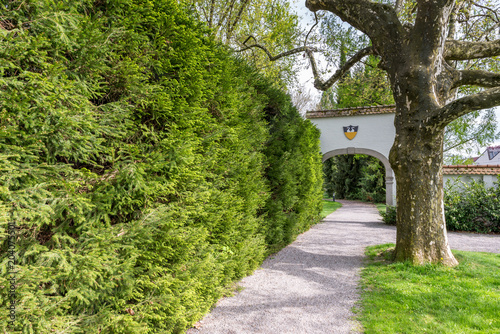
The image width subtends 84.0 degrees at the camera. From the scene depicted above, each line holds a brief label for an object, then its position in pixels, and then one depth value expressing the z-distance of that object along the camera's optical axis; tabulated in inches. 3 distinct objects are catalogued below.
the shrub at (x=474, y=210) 381.7
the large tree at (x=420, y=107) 201.2
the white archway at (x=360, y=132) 516.1
